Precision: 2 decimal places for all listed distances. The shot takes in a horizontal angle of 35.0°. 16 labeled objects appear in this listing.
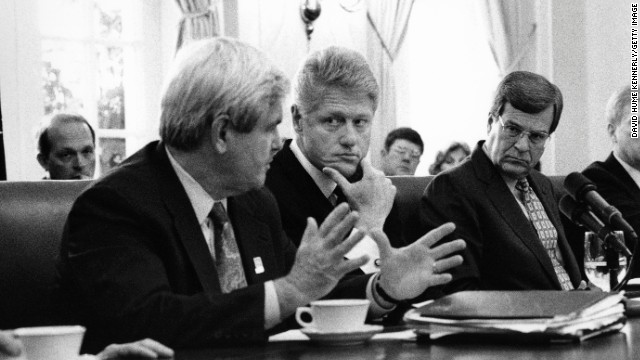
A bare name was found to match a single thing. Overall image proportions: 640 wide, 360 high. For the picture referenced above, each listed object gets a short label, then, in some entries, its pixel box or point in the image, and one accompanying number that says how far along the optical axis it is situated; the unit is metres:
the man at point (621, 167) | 4.17
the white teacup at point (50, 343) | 1.47
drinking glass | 2.40
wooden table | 1.64
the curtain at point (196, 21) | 6.39
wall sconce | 7.32
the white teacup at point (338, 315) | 1.79
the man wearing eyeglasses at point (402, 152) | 6.75
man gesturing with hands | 1.92
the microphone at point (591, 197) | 2.32
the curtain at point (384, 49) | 7.82
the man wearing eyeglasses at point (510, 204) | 3.19
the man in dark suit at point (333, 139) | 3.00
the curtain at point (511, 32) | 8.47
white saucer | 1.78
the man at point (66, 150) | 4.58
